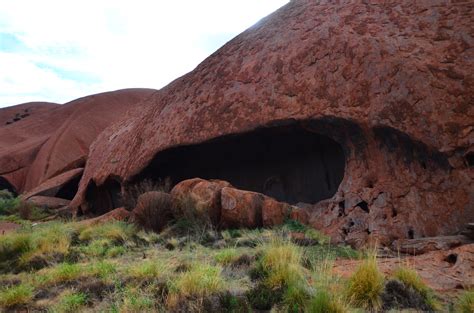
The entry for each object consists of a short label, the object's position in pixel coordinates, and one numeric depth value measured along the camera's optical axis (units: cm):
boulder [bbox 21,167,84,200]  1848
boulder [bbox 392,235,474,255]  586
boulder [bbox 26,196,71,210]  1675
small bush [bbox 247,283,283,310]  424
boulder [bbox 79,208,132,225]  1032
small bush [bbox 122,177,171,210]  1108
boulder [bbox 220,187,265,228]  823
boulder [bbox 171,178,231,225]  861
